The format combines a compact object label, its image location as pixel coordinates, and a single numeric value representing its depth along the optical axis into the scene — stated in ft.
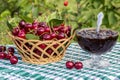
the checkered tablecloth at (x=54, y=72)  4.70
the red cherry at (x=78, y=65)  4.96
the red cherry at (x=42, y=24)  5.29
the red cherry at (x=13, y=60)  5.15
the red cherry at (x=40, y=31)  5.06
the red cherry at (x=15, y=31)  5.11
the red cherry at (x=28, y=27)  5.20
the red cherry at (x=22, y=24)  5.28
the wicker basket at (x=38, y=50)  4.97
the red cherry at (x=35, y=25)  5.21
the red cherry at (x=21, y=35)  5.01
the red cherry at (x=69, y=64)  4.95
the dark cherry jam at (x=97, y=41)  4.90
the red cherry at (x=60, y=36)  5.03
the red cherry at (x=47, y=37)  4.96
